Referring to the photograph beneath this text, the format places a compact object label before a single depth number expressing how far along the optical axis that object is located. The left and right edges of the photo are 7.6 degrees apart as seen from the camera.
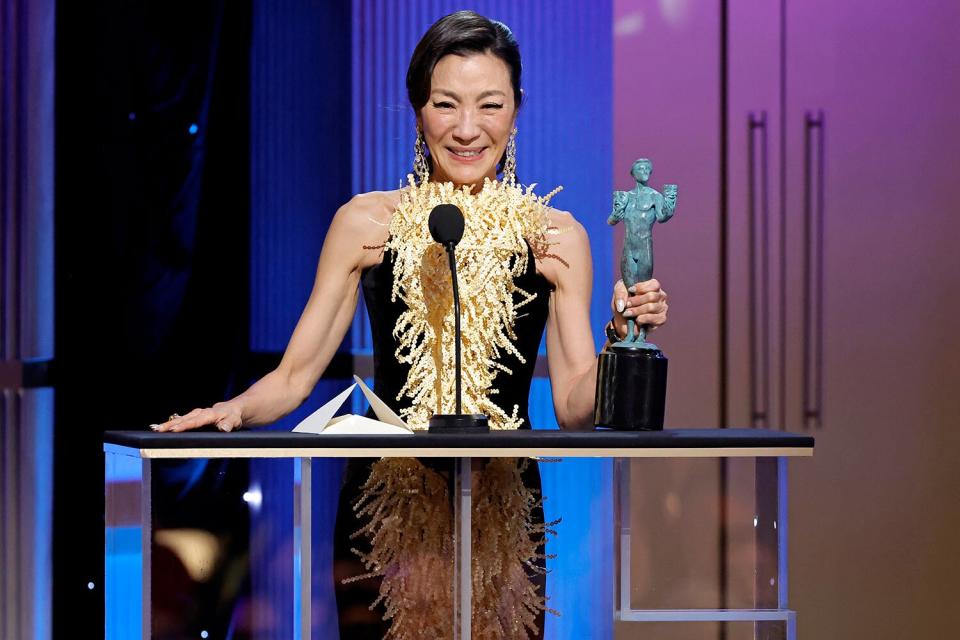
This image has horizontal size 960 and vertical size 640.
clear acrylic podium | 10.22
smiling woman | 10.99
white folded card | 10.36
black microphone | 10.42
